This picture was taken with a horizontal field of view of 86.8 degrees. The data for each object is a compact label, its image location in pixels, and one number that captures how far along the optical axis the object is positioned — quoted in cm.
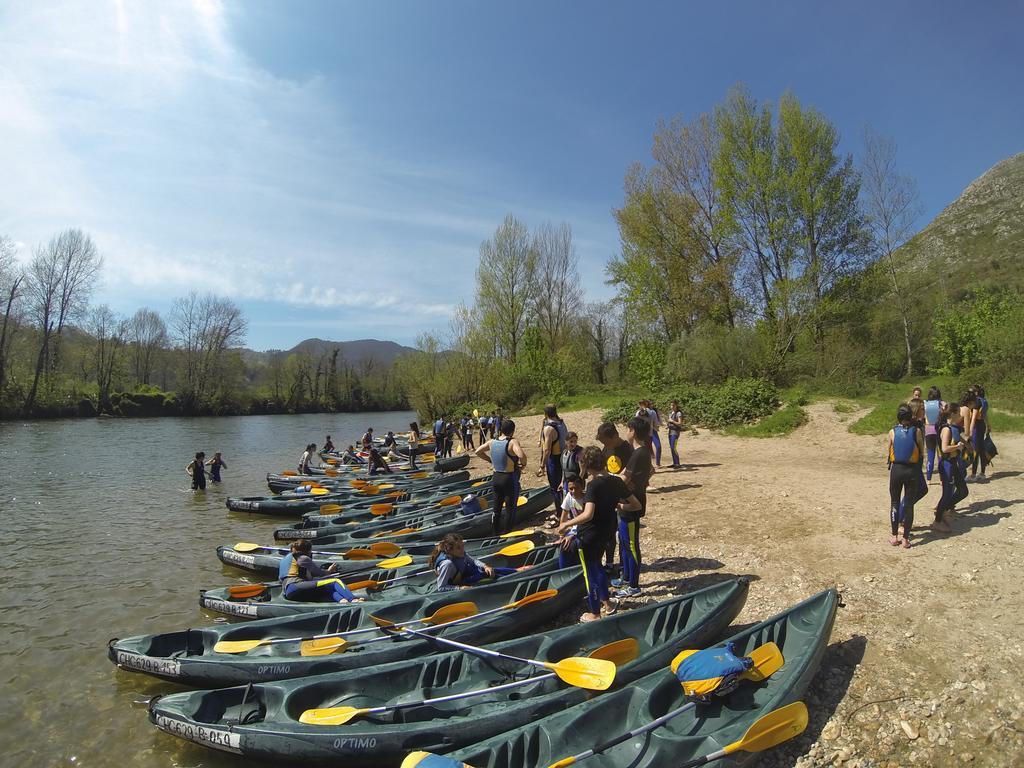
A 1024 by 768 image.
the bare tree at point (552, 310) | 4266
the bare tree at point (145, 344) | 6494
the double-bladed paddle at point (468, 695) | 431
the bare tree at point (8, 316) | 4468
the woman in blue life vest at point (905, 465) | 683
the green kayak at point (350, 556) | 859
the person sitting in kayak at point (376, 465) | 2006
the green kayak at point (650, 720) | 376
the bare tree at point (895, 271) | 2509
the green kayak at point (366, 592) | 693
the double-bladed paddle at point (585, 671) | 434
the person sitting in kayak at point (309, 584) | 718
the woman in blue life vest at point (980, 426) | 995
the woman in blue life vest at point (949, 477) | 775
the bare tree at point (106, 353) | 5506
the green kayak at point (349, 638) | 538
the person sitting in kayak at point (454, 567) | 676
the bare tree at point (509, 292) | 4125
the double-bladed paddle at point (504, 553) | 745
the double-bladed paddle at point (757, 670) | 379
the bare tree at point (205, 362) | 5931
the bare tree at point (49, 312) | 4747
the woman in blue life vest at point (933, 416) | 966
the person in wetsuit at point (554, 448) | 974
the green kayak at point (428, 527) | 1048
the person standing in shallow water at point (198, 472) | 1720
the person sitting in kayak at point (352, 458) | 2292
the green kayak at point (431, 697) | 414
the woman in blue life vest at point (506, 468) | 867
